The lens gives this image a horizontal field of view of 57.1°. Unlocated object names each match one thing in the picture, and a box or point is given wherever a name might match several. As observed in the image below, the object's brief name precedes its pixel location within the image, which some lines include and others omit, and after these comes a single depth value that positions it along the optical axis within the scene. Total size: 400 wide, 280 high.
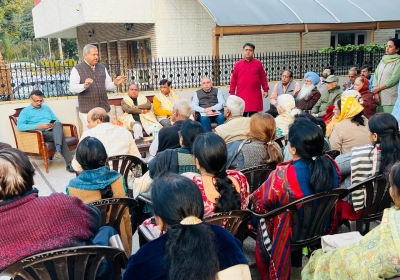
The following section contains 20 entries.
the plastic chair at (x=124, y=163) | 3.71
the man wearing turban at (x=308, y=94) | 6.76
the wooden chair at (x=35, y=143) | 5.75
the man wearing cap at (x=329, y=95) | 6.28
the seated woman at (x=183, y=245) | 1.43
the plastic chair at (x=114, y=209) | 2.46
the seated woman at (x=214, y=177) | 2.32
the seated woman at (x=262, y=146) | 3.24
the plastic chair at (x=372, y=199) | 2.71
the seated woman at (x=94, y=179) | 2.68
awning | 9.13
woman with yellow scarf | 3.53
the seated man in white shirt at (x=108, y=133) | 3.90
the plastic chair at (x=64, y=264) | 1.71
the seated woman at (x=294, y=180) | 2.45
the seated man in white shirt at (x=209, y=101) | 6.96
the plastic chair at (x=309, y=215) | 2.38
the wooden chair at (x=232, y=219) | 2.14
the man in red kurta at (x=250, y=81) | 6.82
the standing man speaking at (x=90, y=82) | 5.55
